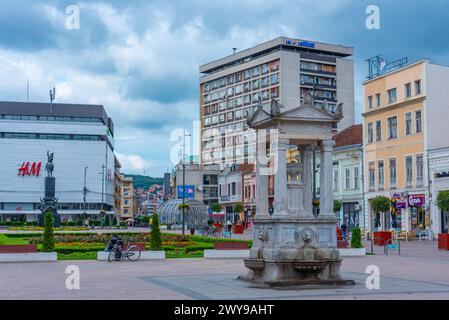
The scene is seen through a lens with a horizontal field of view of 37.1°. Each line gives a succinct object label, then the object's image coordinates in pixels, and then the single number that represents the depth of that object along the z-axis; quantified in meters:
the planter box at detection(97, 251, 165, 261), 29.92
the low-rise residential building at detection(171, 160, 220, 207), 113.44
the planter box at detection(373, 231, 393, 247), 41.00
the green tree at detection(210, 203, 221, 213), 89.76
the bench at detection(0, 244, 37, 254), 28.70
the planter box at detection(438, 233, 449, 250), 36.22
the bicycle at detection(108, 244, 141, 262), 28.61
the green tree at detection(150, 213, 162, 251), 30.92
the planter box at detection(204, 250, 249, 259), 30.70
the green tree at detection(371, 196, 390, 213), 50.88
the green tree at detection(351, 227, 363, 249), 33.09
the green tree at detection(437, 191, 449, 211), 43.66
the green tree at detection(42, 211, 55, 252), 29.19
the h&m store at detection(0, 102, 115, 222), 128.88
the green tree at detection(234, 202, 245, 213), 85.88
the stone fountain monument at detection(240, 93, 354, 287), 18.14
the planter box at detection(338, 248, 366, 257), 32.22
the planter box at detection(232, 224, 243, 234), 65.75
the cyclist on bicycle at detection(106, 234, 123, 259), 28.62
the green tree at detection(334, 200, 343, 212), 59.24
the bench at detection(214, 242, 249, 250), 30.88
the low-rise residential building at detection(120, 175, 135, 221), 184.88
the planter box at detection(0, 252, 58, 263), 28.50
